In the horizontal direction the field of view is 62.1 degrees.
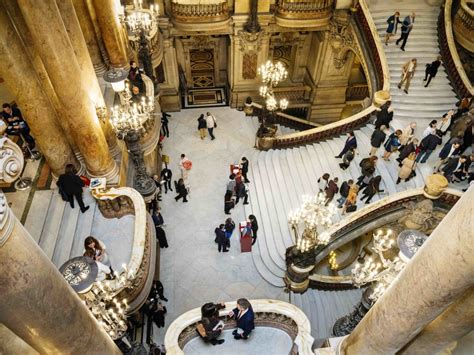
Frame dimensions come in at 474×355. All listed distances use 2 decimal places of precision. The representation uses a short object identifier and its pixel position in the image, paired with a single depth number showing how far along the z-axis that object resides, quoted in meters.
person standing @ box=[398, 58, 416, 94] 11.46
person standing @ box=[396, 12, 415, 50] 12.00
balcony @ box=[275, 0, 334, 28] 13.25
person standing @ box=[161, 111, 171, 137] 13.68
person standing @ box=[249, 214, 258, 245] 10.02
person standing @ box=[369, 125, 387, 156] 10.25
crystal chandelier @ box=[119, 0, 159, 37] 9.84
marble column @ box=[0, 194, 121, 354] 3.23
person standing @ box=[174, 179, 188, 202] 11.12
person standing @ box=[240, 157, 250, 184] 11.53
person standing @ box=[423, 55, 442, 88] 11.63
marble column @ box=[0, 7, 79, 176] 6.32
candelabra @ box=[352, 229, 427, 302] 5.07
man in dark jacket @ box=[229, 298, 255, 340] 6.27
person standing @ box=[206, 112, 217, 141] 13.19
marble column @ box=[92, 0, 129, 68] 9.57
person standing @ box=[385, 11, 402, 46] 12.26
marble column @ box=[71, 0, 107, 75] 9.54
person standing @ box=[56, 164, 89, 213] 7.54
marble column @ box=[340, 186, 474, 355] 3.34
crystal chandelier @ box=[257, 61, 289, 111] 11.48
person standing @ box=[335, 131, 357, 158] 10.61
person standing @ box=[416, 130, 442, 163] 9.80
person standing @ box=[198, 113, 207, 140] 13.16
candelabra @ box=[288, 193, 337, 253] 7.77
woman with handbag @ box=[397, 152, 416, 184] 9.91
